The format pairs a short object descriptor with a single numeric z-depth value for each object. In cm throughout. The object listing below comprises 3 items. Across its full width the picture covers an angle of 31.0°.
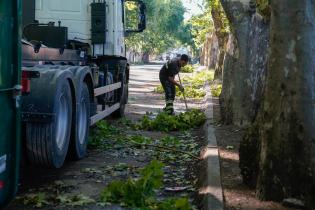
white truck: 441
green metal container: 426
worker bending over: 1350
